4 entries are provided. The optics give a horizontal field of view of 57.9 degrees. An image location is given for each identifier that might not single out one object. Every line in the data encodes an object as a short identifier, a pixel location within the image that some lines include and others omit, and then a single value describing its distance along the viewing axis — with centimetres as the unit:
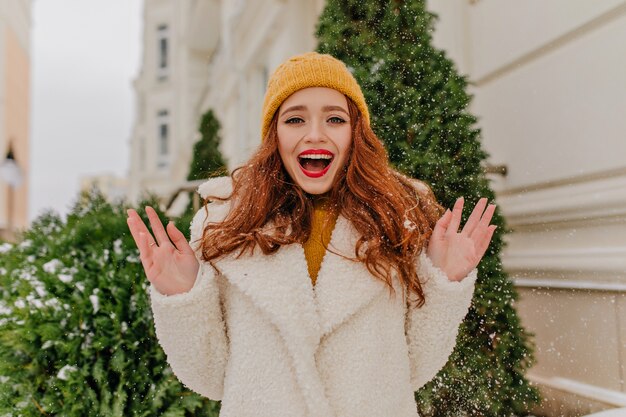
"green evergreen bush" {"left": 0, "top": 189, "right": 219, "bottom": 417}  235
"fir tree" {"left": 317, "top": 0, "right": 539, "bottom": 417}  240
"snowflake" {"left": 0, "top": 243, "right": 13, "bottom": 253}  274
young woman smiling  150
